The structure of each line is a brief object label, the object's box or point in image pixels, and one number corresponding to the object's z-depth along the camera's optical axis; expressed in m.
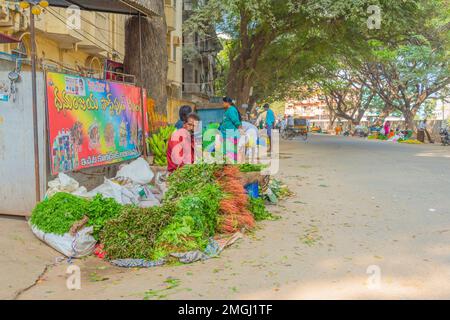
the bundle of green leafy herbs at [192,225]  4.64
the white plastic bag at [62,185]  5.48
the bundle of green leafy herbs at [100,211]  5.03
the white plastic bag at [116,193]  5.90
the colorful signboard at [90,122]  5.73
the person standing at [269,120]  17.03
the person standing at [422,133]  31.27
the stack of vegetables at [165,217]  4.67
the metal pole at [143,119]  8.50
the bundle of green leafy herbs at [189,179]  5.77
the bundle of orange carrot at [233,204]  5.56
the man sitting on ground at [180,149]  6.85
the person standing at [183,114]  8.03
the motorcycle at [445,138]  26.84
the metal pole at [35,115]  5.33
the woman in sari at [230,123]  9.65
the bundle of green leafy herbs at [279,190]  8.12
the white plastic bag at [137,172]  7.06
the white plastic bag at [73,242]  4.80
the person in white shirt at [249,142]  9.76
